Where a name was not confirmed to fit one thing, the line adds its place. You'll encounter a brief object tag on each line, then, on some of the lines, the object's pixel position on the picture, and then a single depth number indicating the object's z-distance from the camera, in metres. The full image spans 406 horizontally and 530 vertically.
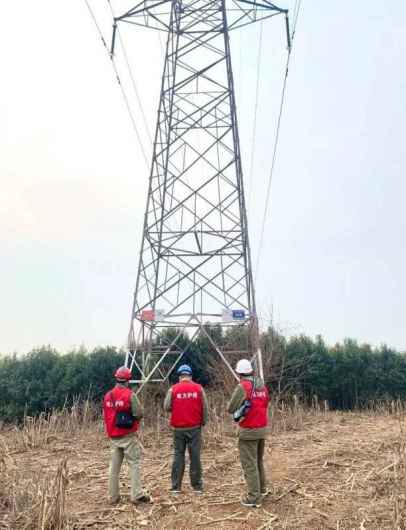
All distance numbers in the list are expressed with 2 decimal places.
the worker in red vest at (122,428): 7.60
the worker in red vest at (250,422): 7.17
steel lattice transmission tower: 13.55
